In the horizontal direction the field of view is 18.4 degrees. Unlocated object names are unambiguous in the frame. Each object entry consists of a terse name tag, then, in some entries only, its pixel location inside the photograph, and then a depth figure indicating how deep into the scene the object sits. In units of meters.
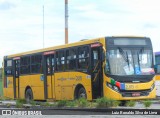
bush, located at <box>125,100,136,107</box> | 20.14
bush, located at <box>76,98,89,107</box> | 19.36
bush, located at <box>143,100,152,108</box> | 18.92
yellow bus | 21.22
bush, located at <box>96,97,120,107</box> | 18.94
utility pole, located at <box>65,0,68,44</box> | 46.94
